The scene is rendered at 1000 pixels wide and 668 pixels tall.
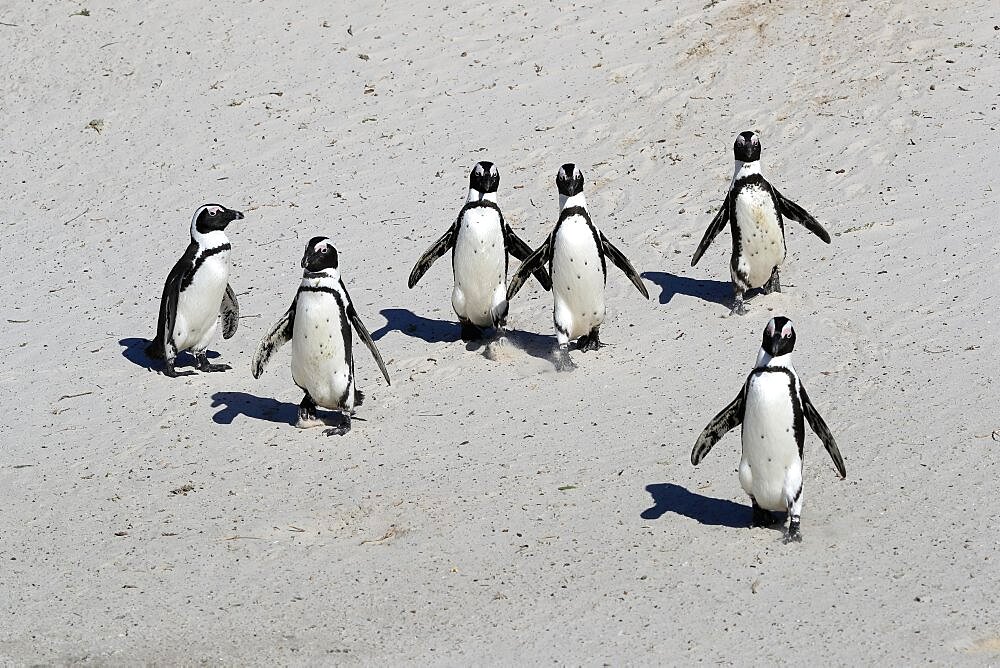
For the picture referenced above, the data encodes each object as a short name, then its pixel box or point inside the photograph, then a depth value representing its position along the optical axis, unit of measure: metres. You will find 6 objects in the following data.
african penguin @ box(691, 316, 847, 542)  12.96
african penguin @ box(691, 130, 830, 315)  18.67
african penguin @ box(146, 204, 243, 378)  18.14
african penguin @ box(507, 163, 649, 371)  17.62
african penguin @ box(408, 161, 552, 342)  18.17
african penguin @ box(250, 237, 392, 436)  16.00
